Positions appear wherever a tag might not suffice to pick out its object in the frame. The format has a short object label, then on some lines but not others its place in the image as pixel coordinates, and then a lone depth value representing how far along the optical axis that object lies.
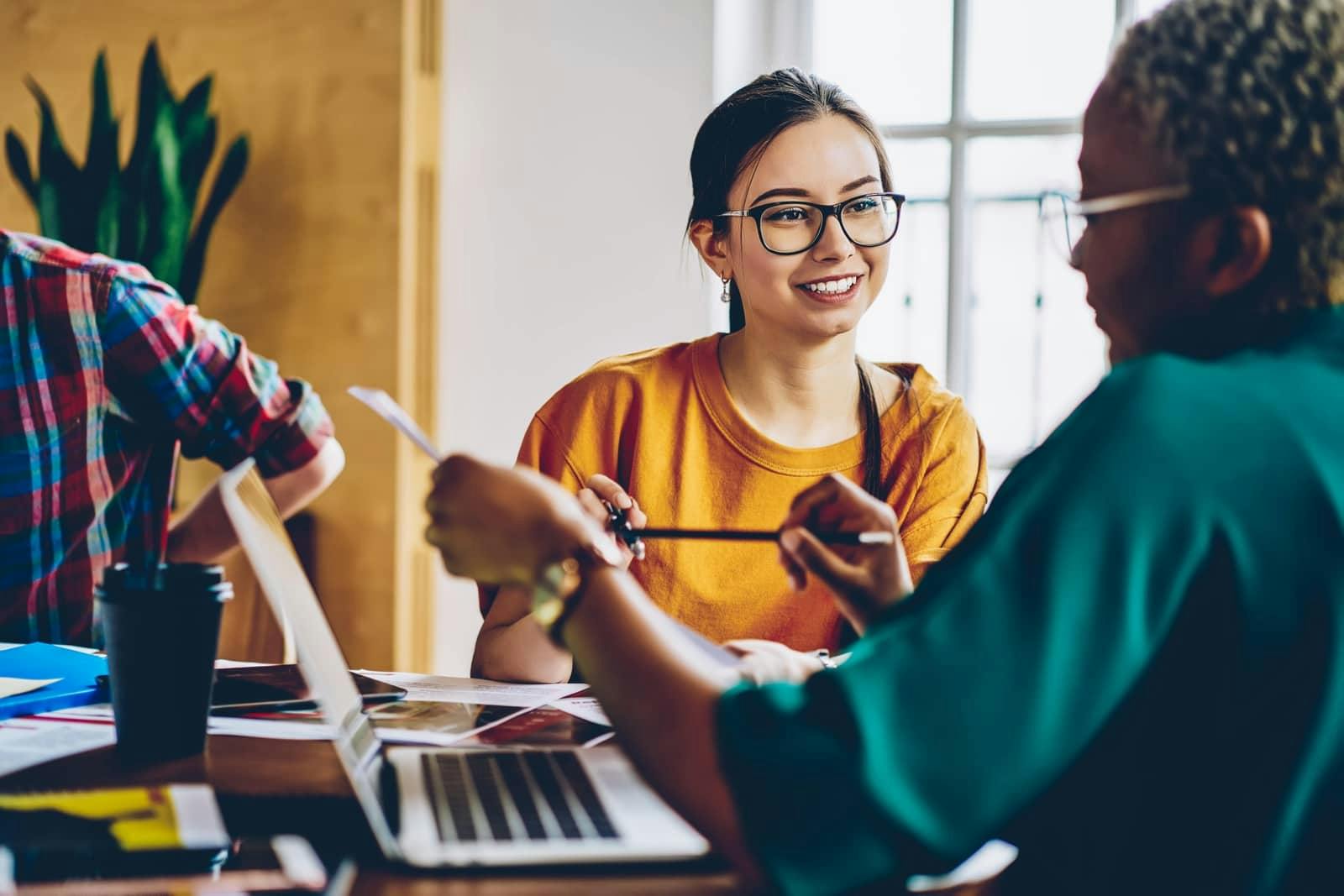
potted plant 2.83
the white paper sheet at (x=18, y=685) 1.15
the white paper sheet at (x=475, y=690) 1.18
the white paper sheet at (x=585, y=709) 1.10
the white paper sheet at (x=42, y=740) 0.94
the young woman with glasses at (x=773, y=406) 1.67
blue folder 1.10
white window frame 2.92
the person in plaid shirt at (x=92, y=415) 1.63
